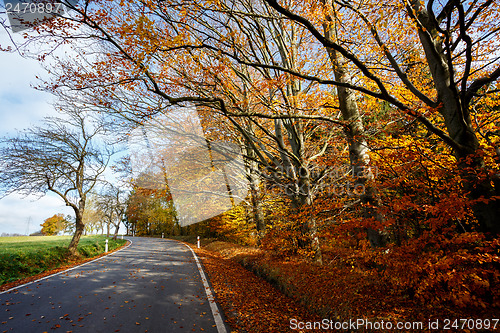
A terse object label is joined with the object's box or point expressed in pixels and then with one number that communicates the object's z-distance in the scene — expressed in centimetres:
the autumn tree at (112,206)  2727
